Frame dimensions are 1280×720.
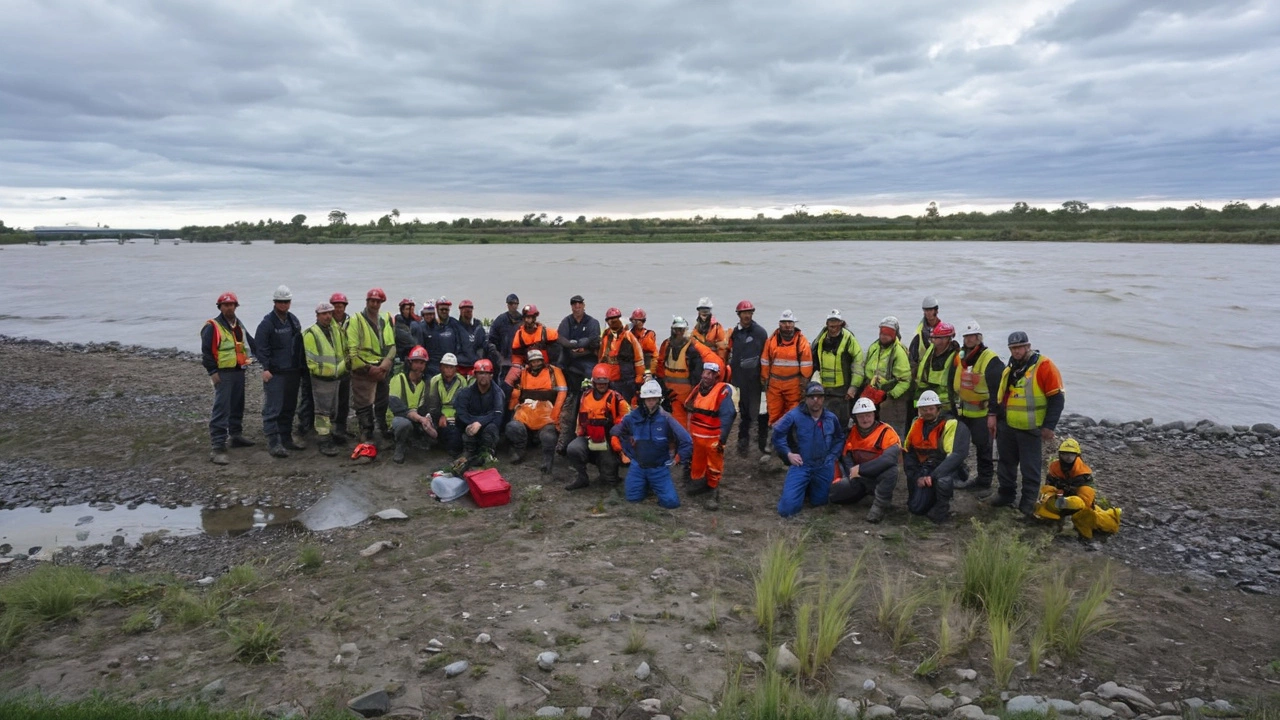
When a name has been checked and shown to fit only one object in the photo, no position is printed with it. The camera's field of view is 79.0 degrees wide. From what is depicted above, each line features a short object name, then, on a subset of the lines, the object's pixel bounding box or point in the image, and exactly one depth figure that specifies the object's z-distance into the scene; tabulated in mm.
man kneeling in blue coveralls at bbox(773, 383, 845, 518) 7938
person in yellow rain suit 7223
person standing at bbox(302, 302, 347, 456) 9398
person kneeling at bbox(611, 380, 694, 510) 8039
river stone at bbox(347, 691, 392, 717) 4266
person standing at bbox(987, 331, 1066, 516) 7516
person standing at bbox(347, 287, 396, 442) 9625
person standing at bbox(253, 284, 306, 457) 9336
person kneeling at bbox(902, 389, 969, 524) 7543
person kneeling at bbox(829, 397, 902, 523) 7645
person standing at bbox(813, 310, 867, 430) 9117
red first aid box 7910
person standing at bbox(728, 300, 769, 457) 9656
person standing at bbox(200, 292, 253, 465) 9141
